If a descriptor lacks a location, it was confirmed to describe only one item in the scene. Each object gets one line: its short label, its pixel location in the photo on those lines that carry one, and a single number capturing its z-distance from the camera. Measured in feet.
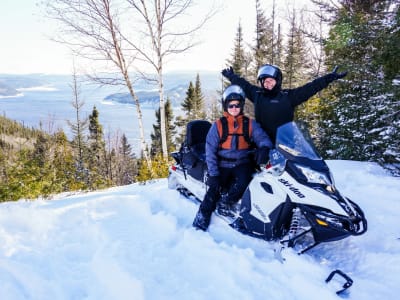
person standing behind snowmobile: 11.61
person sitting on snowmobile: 11.02
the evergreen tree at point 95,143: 107.86
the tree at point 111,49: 33.40
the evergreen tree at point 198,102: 106.11
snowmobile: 8.41
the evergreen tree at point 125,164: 139.50
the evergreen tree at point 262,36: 68.74
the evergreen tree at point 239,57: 75.77
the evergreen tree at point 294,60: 59.51
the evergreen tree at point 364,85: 18.88
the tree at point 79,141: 74.32
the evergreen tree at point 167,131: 106.52
